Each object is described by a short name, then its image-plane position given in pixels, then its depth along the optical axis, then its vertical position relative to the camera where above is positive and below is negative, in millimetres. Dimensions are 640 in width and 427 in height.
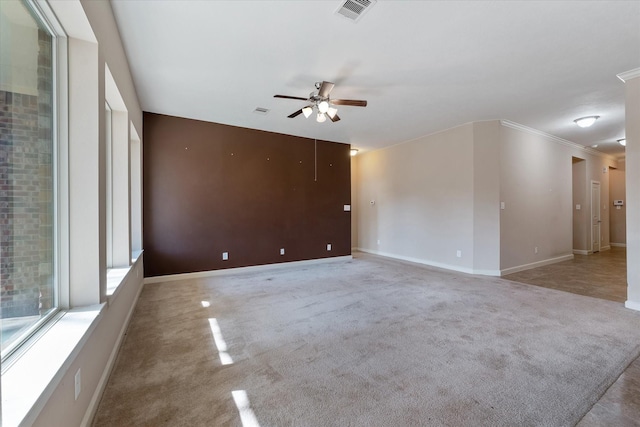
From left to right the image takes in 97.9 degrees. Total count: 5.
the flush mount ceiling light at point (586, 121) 4641 +1522
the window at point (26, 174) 1229 +221
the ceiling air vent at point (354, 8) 2119 +1610
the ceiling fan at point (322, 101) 3132 +1374
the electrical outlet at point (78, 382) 1389 -839
